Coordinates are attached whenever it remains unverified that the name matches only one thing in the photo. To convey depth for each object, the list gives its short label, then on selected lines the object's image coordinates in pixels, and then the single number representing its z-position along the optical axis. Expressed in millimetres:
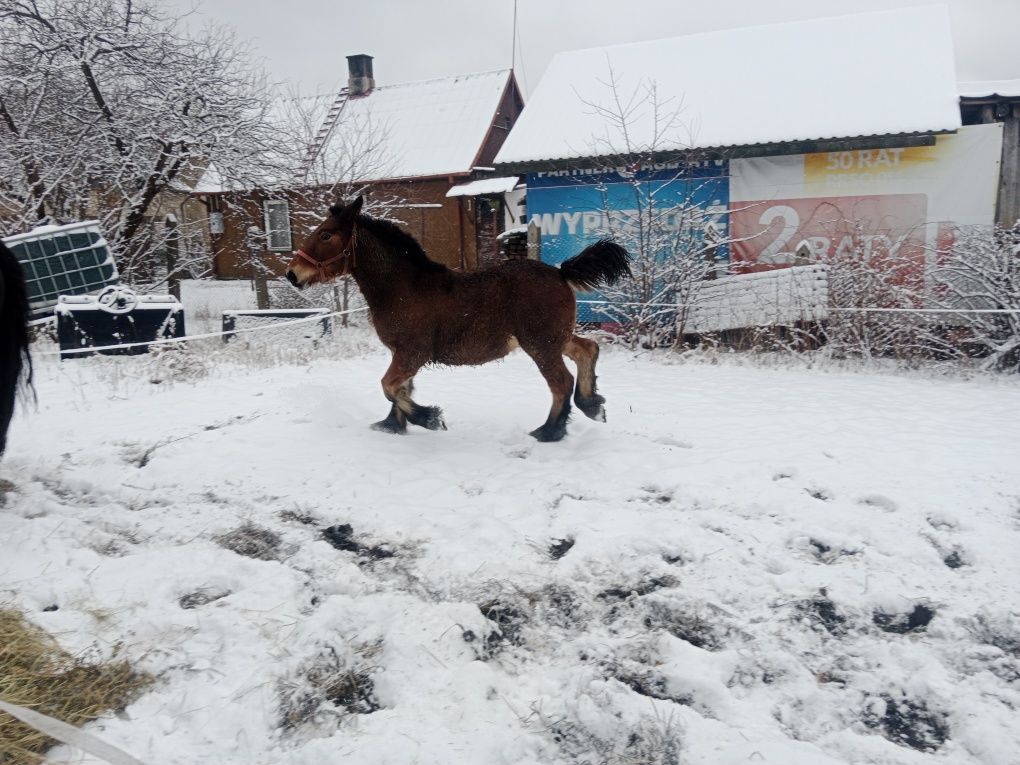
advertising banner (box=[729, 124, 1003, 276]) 9281
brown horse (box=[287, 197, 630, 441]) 4863
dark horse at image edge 3672
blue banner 9359
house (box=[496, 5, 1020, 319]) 9305
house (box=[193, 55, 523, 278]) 14836
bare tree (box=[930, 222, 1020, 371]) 7156
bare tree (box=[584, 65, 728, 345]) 8898
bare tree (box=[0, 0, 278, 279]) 10227
